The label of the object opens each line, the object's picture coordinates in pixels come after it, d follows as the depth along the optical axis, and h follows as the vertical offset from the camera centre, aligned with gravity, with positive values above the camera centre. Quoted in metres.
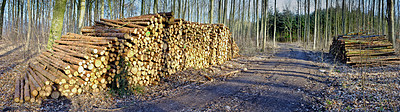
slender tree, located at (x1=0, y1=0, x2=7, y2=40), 14.96 +2.97
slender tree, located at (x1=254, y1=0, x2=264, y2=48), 18.16 +2.64
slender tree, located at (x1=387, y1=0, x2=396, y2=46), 10.48 +1.83
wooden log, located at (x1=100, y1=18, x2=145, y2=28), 6.47 +1.02
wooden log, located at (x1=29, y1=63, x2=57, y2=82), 4.79 -0.49
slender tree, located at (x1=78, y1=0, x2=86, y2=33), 9.04 +1.98
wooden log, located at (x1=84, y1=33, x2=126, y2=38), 5.93 +0.61
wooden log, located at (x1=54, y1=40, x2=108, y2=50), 5.43 +0.28
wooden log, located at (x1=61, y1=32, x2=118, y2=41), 5.75 +0.53
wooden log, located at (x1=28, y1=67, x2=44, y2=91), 4.61 -0.66
